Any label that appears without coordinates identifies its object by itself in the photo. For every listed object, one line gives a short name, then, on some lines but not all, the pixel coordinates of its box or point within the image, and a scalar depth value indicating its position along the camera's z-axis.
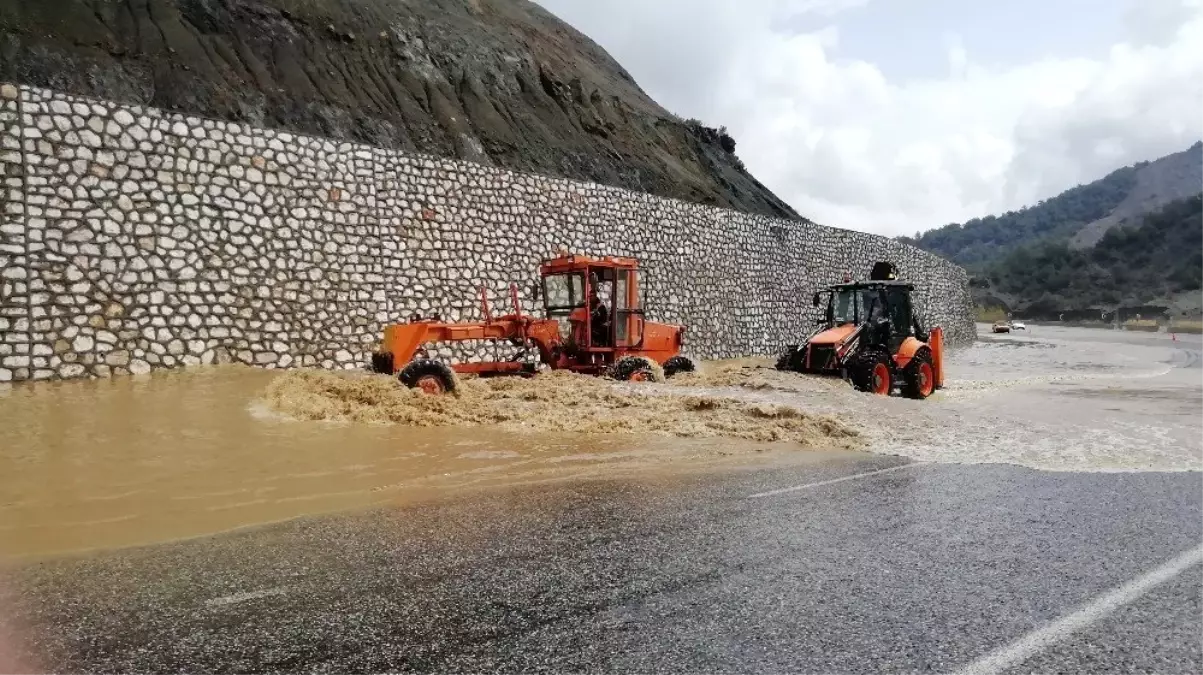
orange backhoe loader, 14.33
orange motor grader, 13.57
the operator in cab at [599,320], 14.66
